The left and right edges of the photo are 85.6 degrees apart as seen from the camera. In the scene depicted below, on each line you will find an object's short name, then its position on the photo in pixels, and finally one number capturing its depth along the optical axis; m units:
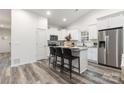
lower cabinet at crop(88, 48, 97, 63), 3.81
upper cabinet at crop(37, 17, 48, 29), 4.38
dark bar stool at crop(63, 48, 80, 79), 2.33
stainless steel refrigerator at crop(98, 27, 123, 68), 2.95
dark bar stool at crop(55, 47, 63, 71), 2.70
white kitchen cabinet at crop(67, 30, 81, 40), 5.17
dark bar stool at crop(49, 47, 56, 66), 3.08
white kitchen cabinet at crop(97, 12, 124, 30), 2.99
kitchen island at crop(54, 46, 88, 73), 2.57
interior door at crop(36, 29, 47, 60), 4.37
